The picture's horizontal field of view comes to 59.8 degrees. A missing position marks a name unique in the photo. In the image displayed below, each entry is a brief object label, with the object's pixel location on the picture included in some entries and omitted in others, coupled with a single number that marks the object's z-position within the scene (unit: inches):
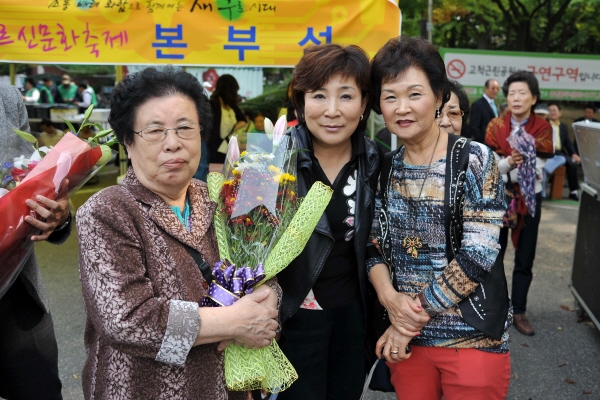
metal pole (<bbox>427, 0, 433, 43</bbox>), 354.9
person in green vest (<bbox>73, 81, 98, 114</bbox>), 609.9
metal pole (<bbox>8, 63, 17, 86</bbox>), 253.6
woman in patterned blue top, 76.4
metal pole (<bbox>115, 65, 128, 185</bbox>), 334.0
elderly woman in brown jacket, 59.4
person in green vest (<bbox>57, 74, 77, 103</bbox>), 649.6
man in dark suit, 318.3
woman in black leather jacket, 85.5
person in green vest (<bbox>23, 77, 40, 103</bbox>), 631.3
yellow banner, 164.9
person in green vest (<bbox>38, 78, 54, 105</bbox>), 642.2
